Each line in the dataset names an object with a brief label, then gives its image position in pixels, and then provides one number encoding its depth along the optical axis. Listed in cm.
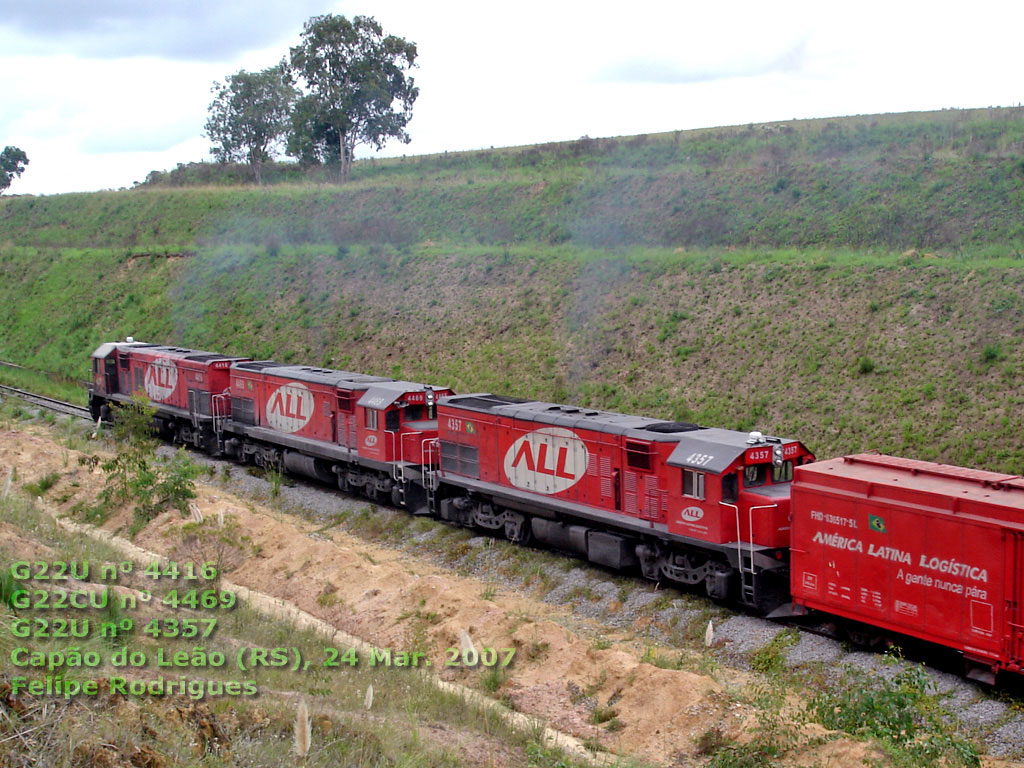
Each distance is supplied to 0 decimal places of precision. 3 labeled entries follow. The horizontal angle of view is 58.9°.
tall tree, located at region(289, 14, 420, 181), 6372
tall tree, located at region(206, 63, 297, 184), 8125
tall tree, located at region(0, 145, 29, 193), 10412
